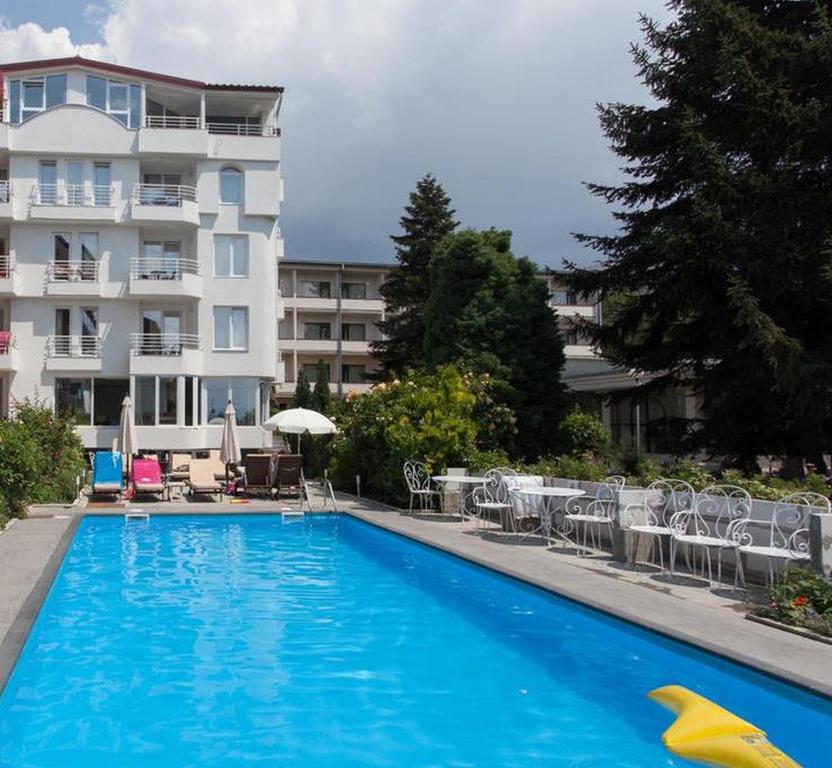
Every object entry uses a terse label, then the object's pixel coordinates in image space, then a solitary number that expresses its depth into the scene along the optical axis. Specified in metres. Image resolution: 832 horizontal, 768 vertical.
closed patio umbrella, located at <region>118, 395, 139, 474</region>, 22.12
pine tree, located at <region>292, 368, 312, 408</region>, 41.12
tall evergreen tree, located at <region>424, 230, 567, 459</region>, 23.52
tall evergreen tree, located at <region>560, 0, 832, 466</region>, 16.67
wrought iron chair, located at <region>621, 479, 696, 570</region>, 10.54
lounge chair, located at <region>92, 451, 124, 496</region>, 19.89
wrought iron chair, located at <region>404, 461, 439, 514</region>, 17.53
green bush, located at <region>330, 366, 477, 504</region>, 17.61
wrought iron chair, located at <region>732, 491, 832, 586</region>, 8.28
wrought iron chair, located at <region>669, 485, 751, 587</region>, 9.21
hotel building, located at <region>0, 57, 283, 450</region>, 30.75
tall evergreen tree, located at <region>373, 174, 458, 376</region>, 40.66
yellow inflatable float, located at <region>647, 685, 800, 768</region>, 4.84
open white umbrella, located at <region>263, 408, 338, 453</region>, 20.45
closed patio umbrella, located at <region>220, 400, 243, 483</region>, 22.23
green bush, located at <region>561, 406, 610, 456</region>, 22.19
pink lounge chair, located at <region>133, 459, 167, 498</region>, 20.50
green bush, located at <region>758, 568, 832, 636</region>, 7.35
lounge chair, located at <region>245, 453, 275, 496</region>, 21.39
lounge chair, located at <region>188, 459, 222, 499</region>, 20.80
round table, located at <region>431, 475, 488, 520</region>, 14.87
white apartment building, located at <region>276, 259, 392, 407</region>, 51.72
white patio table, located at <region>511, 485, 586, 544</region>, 12.19
